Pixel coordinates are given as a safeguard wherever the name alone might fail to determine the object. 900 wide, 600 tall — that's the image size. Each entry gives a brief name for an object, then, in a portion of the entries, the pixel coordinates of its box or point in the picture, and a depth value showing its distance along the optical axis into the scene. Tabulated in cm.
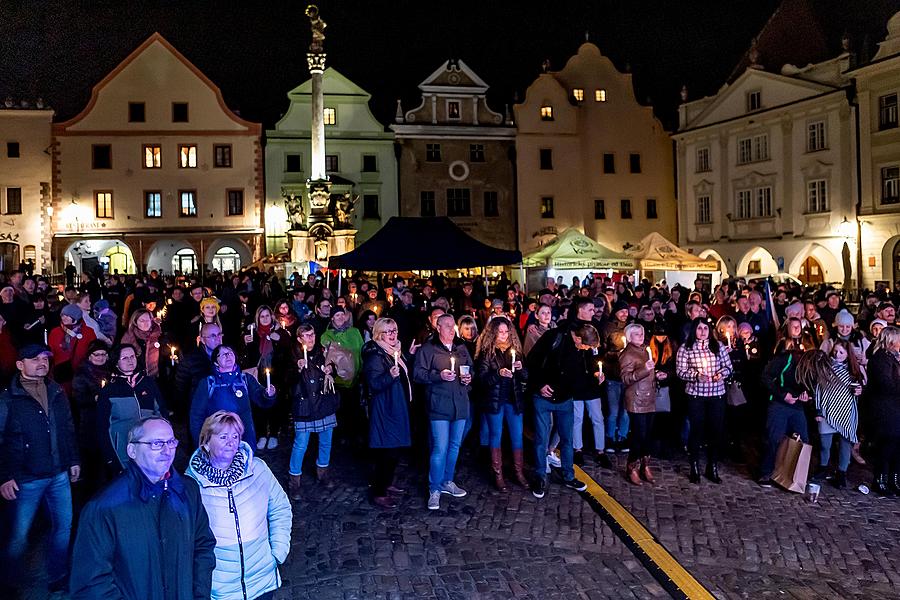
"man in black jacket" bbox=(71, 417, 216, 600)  331
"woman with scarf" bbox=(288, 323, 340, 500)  789
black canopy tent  1514
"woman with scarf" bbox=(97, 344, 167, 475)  623
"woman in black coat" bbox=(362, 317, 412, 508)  739
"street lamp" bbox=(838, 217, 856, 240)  3044
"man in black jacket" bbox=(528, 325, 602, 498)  779
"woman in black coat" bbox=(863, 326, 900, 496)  772
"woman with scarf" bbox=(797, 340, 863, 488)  793
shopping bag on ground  780
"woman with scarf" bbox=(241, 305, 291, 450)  877
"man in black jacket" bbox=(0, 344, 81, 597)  550
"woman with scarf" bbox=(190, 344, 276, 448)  641
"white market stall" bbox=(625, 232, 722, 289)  2198
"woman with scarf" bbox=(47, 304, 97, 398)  848
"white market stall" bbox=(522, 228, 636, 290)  2277
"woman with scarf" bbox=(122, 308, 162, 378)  819
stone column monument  3309
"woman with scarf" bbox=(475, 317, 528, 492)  787
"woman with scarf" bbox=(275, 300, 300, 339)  941
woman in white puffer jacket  389
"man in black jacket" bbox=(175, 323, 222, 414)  729
